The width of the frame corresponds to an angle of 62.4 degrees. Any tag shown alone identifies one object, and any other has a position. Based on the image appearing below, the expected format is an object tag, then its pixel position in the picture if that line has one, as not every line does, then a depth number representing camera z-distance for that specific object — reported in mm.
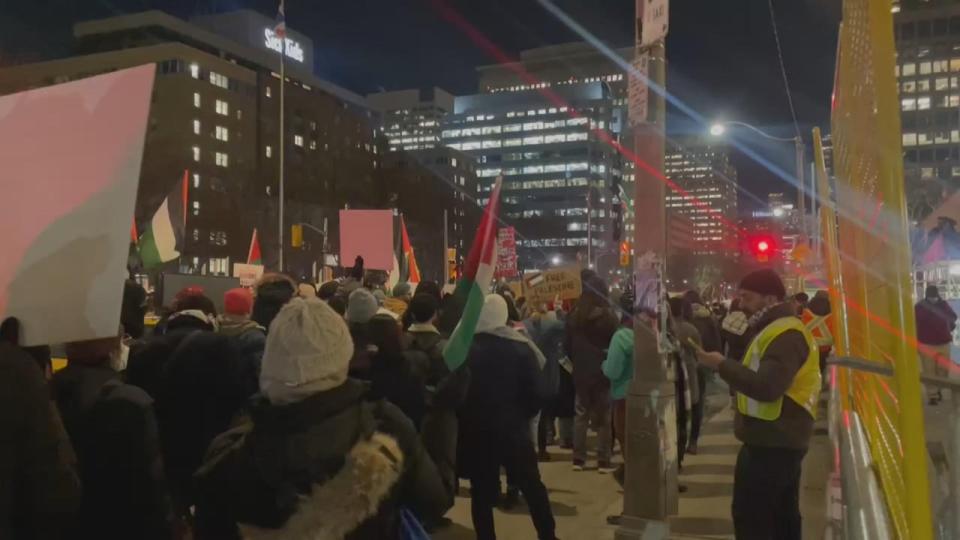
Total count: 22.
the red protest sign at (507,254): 18625
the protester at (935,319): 11438
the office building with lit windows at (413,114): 158750
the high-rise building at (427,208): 68375
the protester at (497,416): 5770
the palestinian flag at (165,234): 10117
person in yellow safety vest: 4441
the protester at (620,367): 7875
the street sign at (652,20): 6570
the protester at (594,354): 8930
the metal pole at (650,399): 6406
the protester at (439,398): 4332
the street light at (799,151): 22734
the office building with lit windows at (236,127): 57656
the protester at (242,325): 5379
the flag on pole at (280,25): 28100
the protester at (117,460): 3689
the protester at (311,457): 2461
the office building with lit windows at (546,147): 143625
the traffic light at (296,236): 36625
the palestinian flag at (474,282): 4961
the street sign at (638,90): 6773
